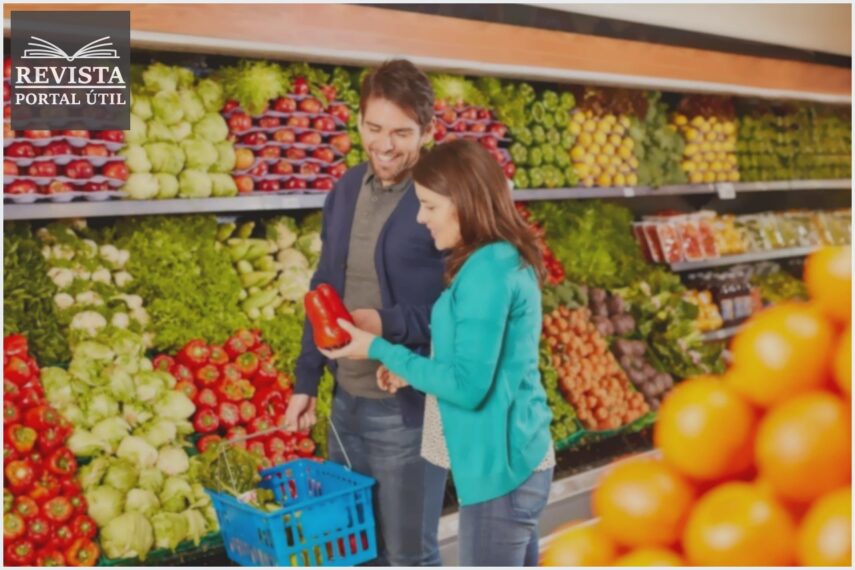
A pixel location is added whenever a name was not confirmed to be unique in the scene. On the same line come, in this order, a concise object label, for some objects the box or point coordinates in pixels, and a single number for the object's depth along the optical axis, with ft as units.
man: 8.00
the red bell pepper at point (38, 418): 8.86
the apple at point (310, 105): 11.68
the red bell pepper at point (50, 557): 8.57
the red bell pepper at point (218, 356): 10.66
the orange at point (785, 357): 2.65
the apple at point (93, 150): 9.78
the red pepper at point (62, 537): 8.61
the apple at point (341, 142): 11.96
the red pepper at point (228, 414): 10.43
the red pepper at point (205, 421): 10.28
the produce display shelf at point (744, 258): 16.76
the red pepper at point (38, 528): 8.51
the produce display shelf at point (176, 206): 9.12
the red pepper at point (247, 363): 10.72
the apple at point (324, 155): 11.78
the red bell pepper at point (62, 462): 8.81
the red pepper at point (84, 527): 8.75
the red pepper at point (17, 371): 8.93
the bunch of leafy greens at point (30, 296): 9.48
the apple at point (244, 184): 11.21
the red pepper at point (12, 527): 8.36
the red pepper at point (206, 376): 10.45
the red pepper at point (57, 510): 8.57
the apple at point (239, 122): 11.33
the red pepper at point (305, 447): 10.61
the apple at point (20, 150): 9.40
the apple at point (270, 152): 11.41
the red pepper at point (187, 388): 10.23
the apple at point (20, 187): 9.23
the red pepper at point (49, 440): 8.88
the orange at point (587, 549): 3.04
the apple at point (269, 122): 11.50
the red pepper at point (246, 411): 10.48
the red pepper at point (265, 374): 10.84
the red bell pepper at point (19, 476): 8.51
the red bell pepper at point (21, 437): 8.64
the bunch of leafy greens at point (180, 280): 10.55
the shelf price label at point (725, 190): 16.80
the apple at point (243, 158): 11.23
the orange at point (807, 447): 2.55
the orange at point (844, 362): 2.54
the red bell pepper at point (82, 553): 8.66
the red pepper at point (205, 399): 10.37
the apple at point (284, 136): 11.51
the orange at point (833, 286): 2.72
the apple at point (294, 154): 11.53
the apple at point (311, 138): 11.69
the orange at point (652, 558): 2.79
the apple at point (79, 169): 9.57
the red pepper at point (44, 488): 8.57
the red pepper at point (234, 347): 10.85
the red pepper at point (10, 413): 8.63
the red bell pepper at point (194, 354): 10.51
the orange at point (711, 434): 2.72
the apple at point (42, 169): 9.40
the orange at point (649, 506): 2.83
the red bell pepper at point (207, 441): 10.11
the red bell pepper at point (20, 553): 8.36
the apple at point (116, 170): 9.86
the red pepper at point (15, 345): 9.09
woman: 6.53
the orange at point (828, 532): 2.41
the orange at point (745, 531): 2.59
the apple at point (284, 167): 11.45
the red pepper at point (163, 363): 10.32
